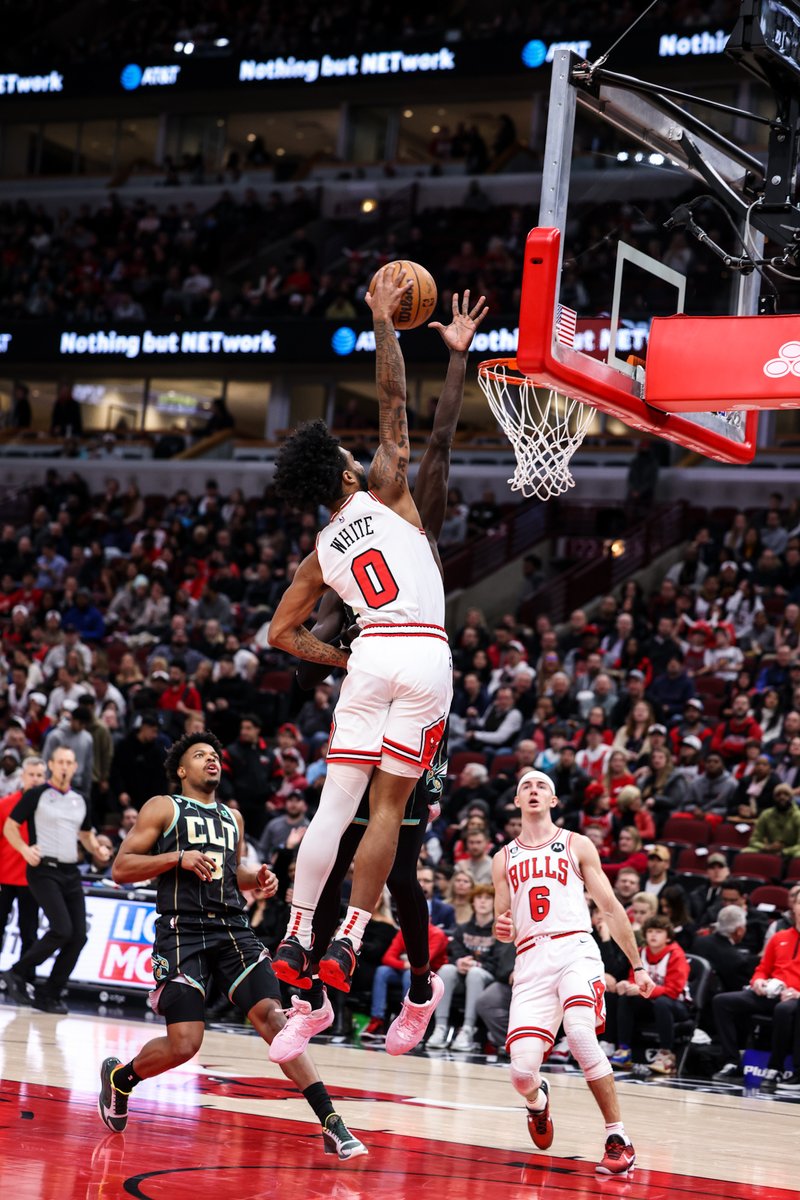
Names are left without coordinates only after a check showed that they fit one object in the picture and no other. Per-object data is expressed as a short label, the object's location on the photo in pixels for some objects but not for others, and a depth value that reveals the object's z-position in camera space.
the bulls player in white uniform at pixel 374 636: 6.10
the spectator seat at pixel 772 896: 12.51
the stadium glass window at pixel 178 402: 32.41
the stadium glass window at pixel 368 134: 33.56
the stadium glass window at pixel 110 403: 32.83
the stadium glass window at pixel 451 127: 31.02
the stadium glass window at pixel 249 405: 31.80
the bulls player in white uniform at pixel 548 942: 7.65
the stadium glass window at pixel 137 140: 36.28
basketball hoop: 8.55
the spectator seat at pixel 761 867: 13.07
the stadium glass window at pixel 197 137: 35.50
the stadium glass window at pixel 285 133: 34.53
